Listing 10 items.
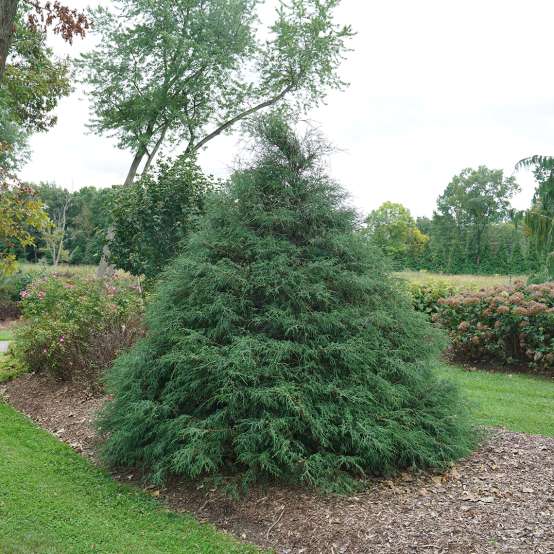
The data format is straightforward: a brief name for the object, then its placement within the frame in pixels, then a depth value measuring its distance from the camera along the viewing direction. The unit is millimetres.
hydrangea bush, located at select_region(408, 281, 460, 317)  12055
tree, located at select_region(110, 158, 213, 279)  9500
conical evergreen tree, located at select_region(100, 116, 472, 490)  4133
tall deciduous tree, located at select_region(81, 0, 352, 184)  19016
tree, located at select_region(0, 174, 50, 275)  5262
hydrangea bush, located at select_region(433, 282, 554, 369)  9695
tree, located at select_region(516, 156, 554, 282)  13202
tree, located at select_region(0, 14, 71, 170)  12488
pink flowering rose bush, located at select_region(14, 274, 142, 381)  7594
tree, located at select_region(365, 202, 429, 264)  44819
